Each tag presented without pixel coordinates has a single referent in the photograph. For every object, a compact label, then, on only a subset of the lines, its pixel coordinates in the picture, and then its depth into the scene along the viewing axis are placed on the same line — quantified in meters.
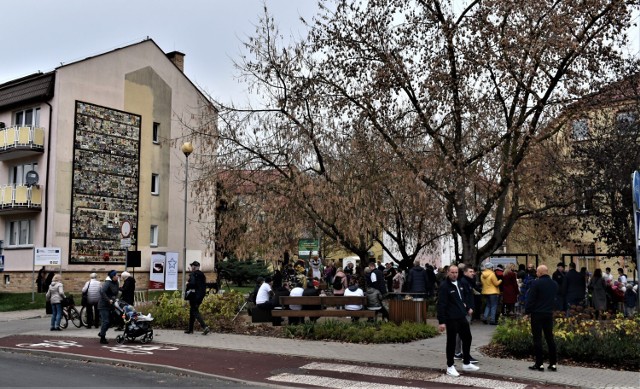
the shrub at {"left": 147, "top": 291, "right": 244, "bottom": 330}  17.78
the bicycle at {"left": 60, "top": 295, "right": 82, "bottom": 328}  19.73
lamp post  19.78
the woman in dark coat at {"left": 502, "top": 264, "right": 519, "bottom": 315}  19.47
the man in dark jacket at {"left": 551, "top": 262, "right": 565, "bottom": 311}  19.05
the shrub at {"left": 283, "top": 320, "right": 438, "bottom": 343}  14.69
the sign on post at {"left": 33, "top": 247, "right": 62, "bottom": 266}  28.38
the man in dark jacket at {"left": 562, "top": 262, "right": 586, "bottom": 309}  19.14
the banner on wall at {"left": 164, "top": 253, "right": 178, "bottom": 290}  32.59
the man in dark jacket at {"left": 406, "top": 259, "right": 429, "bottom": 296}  18.88
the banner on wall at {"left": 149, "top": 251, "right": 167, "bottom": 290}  32.41
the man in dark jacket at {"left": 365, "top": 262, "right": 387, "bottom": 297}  17.91
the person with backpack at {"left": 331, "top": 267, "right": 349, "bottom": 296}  19.75
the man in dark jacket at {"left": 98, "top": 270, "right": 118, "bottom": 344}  15.66
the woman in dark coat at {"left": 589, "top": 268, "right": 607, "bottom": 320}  19.69
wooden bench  16.48
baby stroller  15.34
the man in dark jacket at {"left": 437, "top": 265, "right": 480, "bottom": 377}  11.22
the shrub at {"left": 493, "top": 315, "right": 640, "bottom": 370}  11.55
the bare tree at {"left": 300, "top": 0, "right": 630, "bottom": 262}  17.39
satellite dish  32.56
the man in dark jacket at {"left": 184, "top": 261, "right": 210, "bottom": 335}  16.19
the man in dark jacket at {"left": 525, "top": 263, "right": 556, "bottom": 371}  11.12
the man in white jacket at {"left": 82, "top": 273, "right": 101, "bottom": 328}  19.02
